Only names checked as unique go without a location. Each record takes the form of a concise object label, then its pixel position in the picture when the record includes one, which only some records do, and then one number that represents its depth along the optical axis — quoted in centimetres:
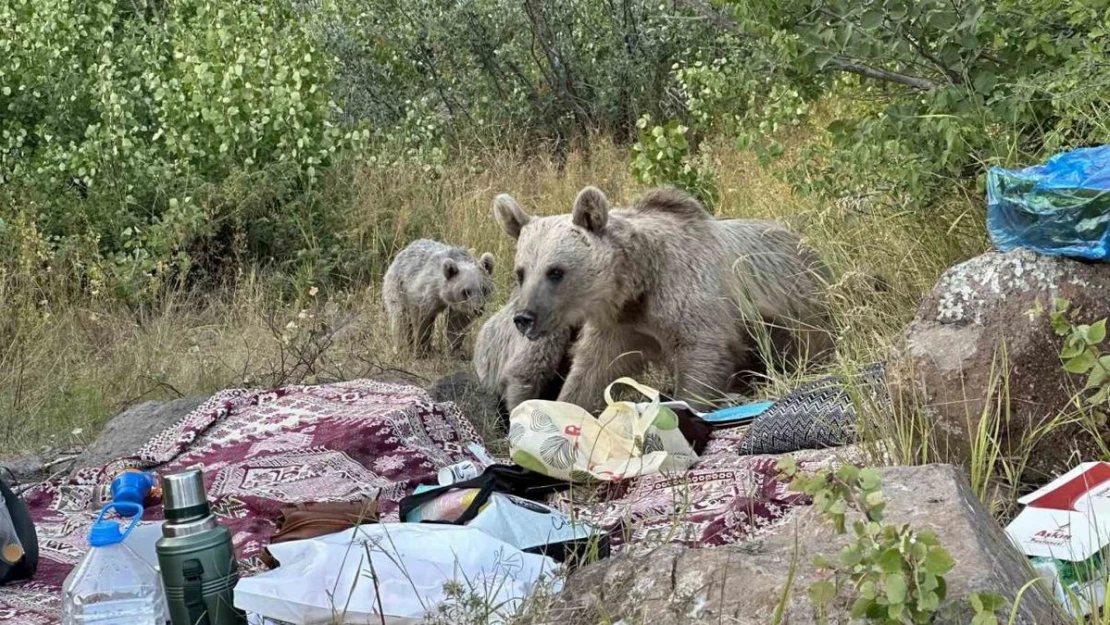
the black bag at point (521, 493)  327
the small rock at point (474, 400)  595
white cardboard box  290
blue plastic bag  370
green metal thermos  288
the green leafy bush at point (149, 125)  979
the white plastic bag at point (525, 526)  337
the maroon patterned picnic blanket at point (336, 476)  365
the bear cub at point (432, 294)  841
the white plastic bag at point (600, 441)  430
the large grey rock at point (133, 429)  551
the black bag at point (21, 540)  369
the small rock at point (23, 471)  541
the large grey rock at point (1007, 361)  372
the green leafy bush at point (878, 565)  225
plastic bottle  299
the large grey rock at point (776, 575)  255
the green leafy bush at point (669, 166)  787
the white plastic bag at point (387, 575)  293
